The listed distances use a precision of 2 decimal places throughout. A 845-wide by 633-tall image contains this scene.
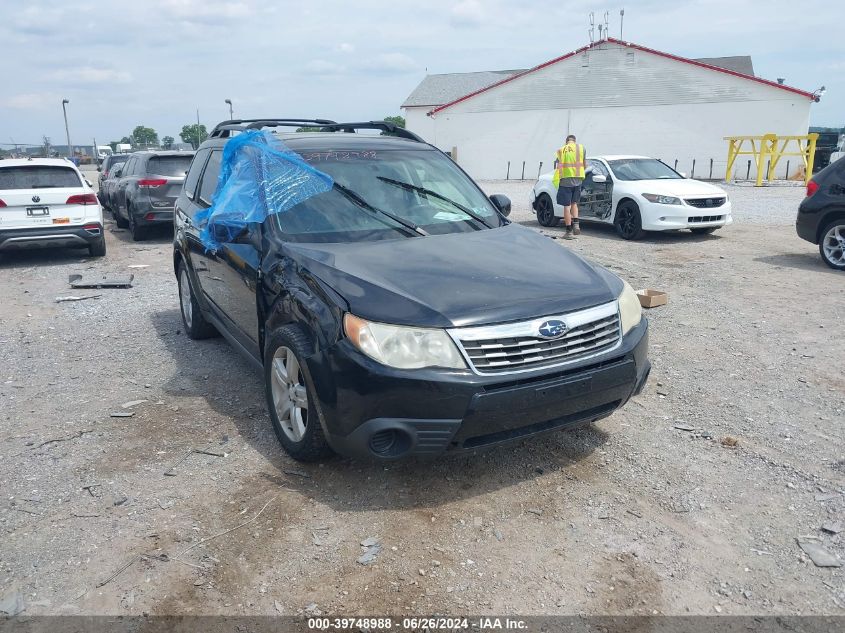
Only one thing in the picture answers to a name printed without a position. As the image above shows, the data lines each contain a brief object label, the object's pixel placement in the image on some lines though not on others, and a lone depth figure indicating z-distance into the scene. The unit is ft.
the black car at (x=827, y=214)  29.81
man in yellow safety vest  40.09
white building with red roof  106.01
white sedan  38.37
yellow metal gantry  86.48
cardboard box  23.93
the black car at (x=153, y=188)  41.68
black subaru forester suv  10.39
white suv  33.65
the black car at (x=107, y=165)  63.62
